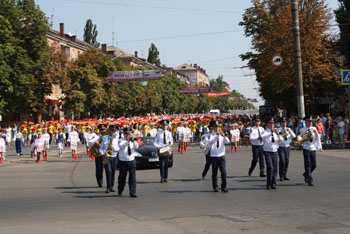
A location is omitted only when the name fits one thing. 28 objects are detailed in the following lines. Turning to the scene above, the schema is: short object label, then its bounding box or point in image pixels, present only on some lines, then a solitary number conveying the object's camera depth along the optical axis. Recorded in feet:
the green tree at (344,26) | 121.70
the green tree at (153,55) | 440.86
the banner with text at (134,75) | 151.53
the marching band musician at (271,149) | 39.40
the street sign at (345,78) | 79.69
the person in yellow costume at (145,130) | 108.05
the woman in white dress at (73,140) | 80.59
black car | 60.85
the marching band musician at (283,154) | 45.19
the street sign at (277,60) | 75.74
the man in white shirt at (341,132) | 82.23
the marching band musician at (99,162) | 42.32
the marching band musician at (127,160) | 37.37
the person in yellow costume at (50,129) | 126.00
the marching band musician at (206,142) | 40.18
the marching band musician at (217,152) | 38.52
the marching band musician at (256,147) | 48.86
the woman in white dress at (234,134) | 86.69
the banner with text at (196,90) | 252.42
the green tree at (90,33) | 327.67
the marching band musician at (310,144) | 41.88
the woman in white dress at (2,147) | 80.28
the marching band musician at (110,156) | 40.93
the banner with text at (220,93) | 294.05
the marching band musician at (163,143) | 46.96
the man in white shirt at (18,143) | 94.05
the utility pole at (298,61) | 66.54
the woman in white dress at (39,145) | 77.18
